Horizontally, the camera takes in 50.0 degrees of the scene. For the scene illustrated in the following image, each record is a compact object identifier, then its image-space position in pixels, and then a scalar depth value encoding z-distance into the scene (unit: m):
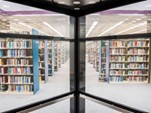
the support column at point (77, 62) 2.90
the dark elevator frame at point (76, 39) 2.21
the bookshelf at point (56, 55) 10.20
